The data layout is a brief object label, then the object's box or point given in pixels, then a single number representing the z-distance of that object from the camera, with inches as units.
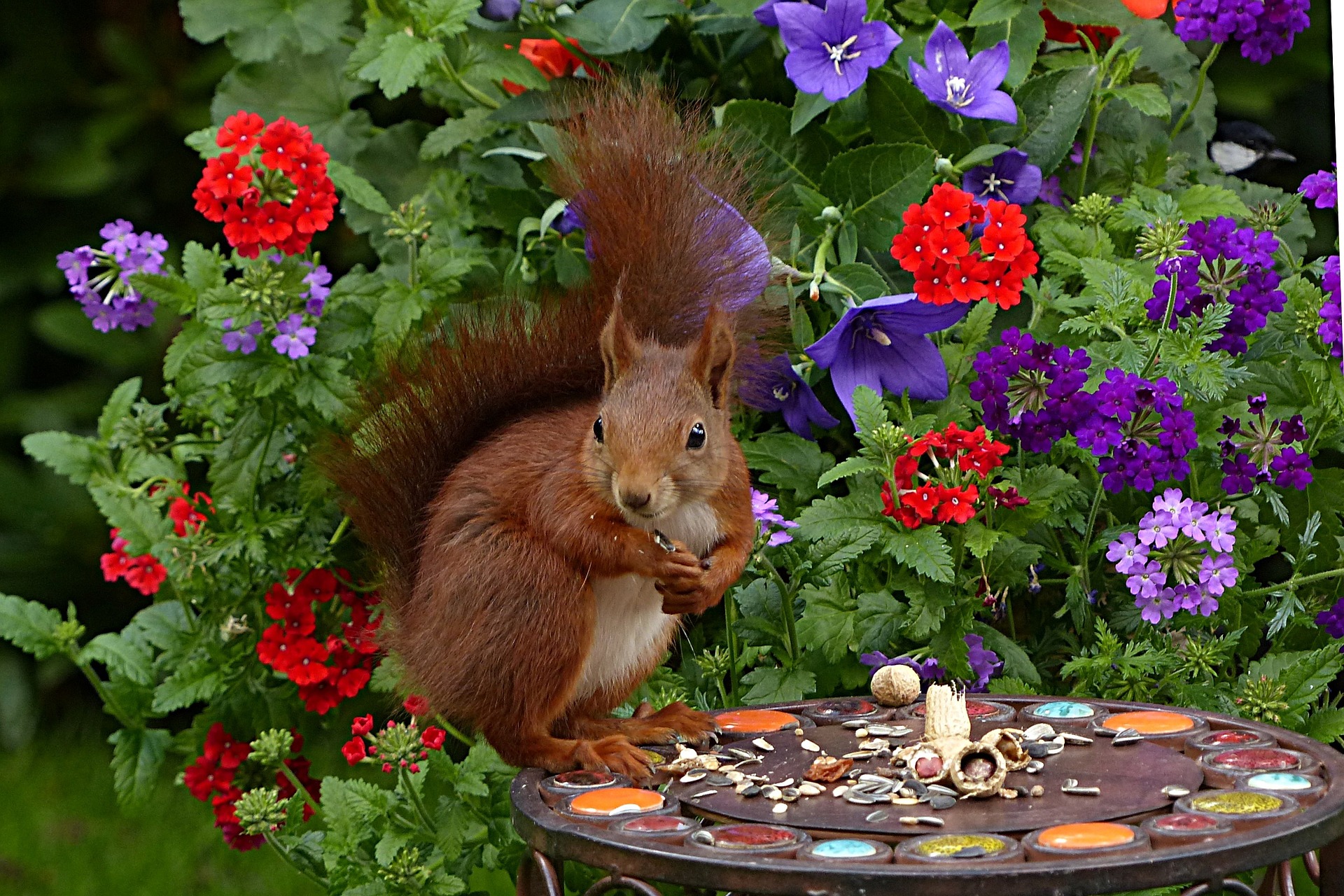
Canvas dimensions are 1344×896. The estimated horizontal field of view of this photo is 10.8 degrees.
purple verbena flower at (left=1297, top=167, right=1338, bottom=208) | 102.9
